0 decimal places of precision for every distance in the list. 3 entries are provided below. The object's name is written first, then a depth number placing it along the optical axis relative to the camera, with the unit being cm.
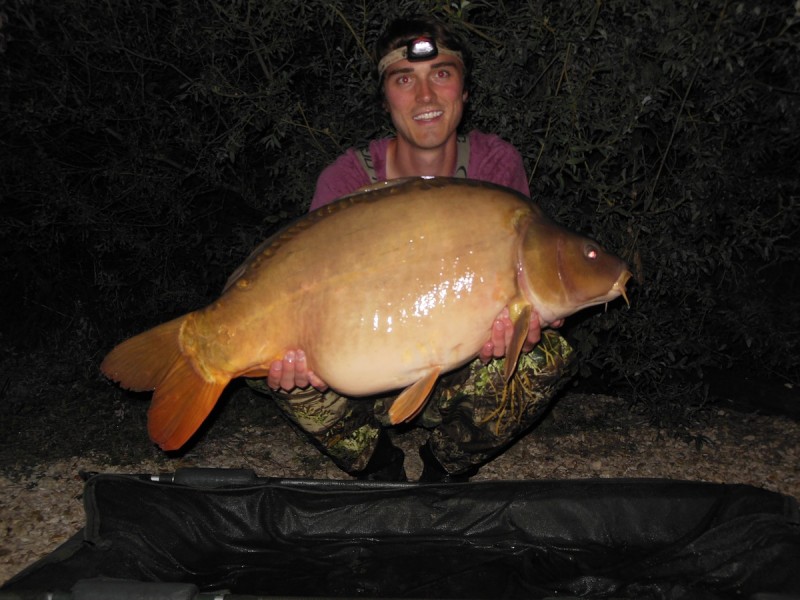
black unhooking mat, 166
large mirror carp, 154
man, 195
